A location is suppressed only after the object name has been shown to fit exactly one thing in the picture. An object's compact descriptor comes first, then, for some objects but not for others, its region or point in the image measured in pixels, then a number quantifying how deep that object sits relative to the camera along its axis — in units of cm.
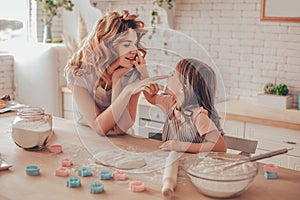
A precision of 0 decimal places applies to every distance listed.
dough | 172
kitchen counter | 298
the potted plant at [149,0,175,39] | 379
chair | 207
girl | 187
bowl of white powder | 142
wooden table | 147
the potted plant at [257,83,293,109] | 336
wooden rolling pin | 145
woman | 212
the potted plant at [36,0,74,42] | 438
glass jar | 195
